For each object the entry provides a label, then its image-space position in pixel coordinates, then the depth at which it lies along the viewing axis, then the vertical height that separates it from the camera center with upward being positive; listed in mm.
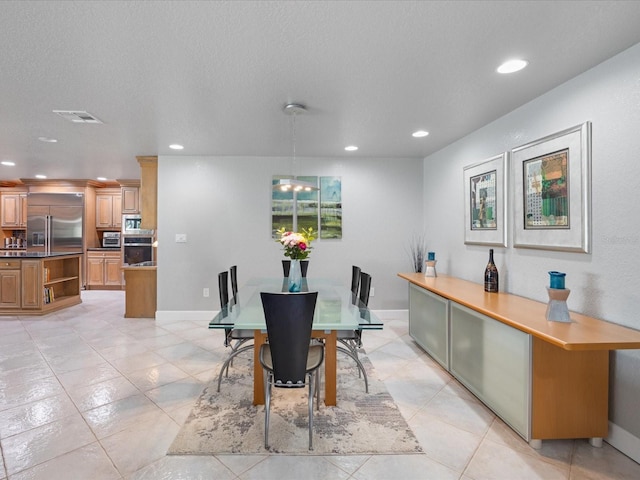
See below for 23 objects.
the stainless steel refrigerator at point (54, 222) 7285 +429
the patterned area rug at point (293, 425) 2008 -1260
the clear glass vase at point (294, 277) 2963 -326
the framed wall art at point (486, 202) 3033 +409
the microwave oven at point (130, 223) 7285 +405
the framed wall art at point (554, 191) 2197 +382
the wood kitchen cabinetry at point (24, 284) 5219 -697
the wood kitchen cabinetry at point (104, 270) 7570 -672
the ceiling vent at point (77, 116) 3030 +1201
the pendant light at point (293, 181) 2894 +580
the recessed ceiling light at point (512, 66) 2115 +1170
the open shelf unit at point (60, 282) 5452 -734
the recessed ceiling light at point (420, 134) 3642 +1233
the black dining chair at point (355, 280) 3426 -408
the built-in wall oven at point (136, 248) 7191 -152
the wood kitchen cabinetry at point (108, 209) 7746 +761
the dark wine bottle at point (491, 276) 2963 -311
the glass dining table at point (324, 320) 2154 -541
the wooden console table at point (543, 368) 1836 -800
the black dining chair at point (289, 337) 1908 -573
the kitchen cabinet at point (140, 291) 4980 -769
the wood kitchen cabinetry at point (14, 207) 7684 +799
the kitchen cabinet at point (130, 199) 7344 +948
